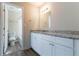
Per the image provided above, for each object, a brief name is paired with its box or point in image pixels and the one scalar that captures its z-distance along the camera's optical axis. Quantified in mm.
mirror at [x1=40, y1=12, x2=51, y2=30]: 1620
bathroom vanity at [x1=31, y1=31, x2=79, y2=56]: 1292
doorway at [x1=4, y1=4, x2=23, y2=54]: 1539
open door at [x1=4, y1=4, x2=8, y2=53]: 1547
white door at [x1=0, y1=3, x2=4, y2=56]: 1555
